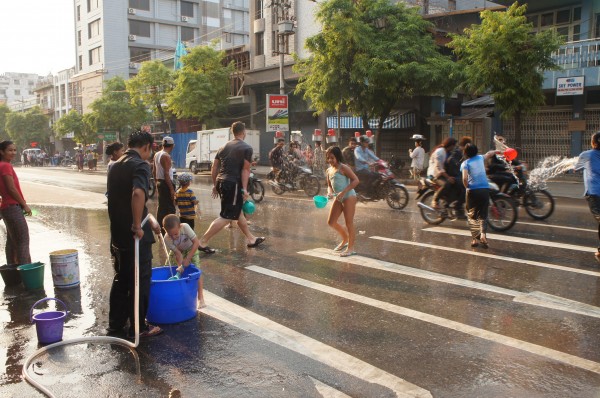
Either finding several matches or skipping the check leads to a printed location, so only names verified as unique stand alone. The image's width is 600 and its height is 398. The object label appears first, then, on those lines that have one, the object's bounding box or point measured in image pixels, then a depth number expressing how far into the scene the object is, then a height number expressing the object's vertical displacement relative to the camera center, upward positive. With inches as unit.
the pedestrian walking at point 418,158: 769.6 -4.2
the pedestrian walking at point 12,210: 257.3 -27.7
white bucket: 256.8 -55.3
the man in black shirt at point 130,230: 182.5 -26.7
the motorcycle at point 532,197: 430.3 -34.9
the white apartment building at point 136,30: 2240.4 +557.8
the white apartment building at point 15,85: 4704.7 +653.4
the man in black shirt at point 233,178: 317.7 -13.9
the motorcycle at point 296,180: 640.4 -30.6
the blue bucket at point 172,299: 201.8 -56.1
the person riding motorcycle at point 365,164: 496.7 -8.4
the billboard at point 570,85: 767.1 +102.8
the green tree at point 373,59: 813.2 +153.6
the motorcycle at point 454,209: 377.7 -40.3
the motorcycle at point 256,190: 590.1 -38.8
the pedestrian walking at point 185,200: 324.5 -27.8
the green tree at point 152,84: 1556.3 +215.5
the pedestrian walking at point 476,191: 333.4 -22.9
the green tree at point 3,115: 2856.8 +221.2
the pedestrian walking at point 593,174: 294.0 -10.6
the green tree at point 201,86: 1347.2 +180.8
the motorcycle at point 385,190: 500.1 -33.6
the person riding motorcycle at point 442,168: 400.8 -10.0
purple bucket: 186.2 -61.4
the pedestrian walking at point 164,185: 338.0 -19.7
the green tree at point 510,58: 698.2 +130.4
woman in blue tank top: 311.1 -23.2
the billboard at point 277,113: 1050.7 +86.4
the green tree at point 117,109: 1786.4 +159.4
